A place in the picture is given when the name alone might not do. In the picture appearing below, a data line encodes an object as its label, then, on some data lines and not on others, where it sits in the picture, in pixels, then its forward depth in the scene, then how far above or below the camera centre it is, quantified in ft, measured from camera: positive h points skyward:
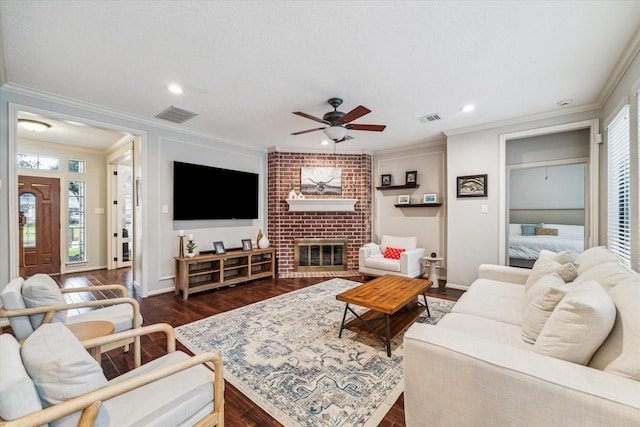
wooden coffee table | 7.57 -2.58
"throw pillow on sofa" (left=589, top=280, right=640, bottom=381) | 3.26 -1.68
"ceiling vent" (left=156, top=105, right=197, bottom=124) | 11.18 +4.15
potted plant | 12.96 -1.77
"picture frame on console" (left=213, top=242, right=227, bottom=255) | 14.10 -1.88
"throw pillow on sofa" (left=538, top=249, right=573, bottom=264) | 7.28 -1.26
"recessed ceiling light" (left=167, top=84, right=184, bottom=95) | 9.09 +4.17
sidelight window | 17.94 -0.67
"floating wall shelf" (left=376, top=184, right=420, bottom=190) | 16.55 +1.55
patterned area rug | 5.39 -3.83
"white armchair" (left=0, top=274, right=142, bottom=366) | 5.42 -1.97
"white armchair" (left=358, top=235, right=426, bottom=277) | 13.83 -2.57
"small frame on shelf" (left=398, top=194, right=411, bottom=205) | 16.65 +0.75
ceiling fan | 9.78 +3.26
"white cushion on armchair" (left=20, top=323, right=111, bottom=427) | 3.09 -1.85
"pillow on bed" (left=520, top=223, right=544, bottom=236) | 19.31 -1.26
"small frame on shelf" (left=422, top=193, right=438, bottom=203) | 15.62 +0.78
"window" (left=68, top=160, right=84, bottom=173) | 17.81 +3.03
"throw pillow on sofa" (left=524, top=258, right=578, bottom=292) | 6.63 -1.46
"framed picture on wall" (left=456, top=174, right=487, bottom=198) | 13.02 +1.25
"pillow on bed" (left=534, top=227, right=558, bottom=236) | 18.54 -1.37
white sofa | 3.13 -2.02
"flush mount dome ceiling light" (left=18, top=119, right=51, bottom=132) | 12.48 +4.11
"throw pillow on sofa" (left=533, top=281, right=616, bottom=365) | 3.60 -1.56
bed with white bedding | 15.78 -1.83
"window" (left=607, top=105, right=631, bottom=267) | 7.87 +0.75
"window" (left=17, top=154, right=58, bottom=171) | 16.22 +3.03
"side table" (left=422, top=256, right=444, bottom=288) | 13.94 -3.08
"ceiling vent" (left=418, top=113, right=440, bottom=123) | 11.72 +4.12
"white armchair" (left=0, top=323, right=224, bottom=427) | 2.82 -2.12
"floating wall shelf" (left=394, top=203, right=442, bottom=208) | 15.63 +0.38
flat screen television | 13.50 +1.02
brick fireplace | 17.25 -0.04
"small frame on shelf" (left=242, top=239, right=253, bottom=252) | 15.29 -1.93
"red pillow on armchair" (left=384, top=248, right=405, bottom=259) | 15.23 -2.32
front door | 16.10 -0.80
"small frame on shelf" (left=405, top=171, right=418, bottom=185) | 16.47 +2.06
